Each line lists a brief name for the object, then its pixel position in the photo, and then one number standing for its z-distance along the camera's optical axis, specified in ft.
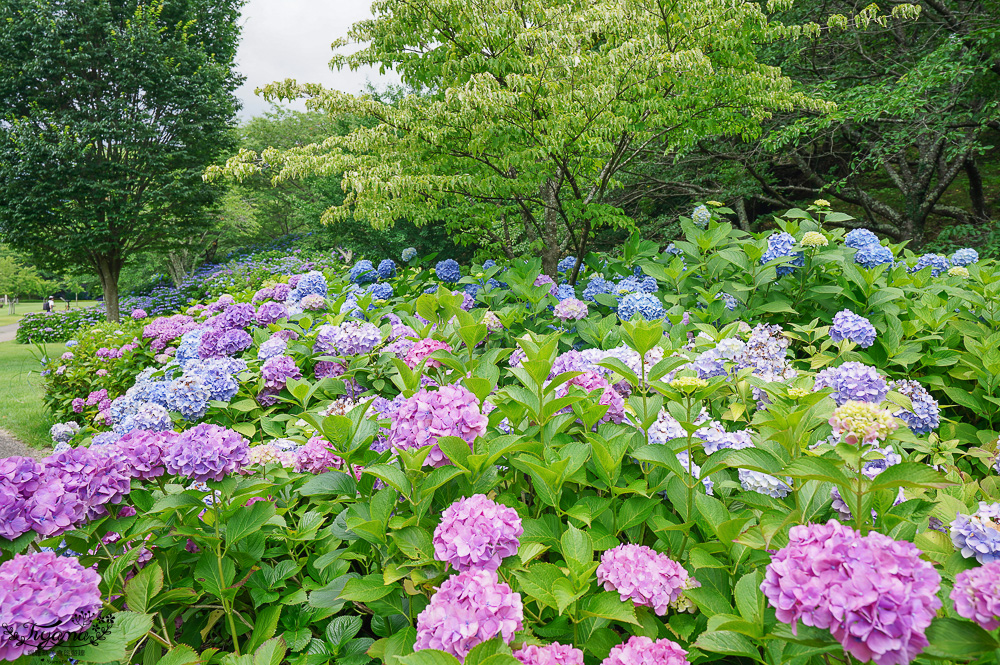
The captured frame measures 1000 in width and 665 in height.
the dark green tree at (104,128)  39.81
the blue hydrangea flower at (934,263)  12.51
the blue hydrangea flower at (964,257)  13.12
